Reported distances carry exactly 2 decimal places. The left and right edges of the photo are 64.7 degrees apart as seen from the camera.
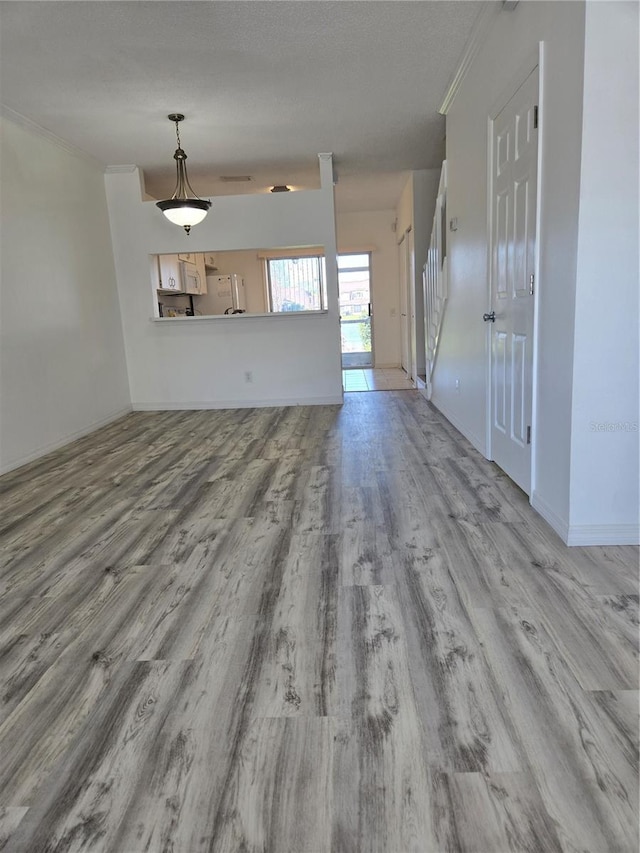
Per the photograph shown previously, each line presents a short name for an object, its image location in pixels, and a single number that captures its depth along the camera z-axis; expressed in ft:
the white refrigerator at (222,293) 28.37
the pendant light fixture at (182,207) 14.89
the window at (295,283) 31.45
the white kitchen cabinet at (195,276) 24.47
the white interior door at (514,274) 8.24
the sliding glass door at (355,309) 29.96
